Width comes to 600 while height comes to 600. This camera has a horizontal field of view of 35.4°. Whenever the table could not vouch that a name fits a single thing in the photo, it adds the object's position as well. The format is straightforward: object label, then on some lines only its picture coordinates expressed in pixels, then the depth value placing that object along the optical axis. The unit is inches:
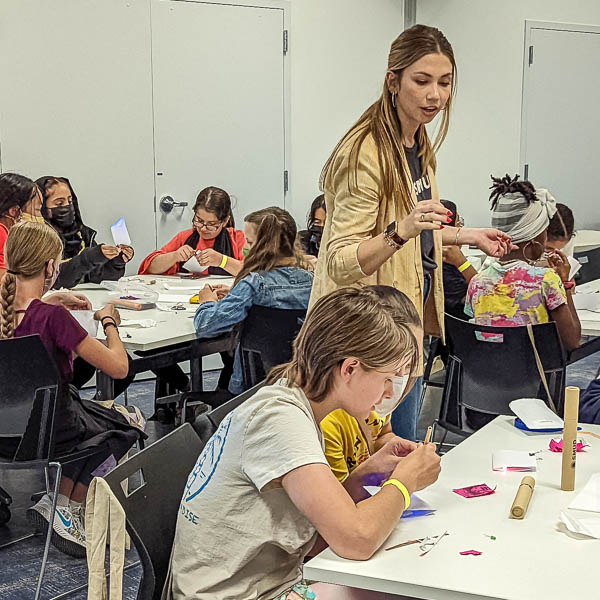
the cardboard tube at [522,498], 69.5
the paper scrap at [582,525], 65.9
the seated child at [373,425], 74.5
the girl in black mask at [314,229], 216.4
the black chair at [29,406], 117.3
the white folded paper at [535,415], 91.3
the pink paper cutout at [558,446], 85.8
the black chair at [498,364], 131.4
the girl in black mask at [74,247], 188.2
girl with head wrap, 139.3
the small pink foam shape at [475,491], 74.6
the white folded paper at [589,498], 71.0
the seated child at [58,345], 124.8
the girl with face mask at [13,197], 181.2
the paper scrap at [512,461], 80.7
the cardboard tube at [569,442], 75.7
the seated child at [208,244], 203.8
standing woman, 94.0
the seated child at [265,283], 148.6
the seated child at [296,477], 65.0
